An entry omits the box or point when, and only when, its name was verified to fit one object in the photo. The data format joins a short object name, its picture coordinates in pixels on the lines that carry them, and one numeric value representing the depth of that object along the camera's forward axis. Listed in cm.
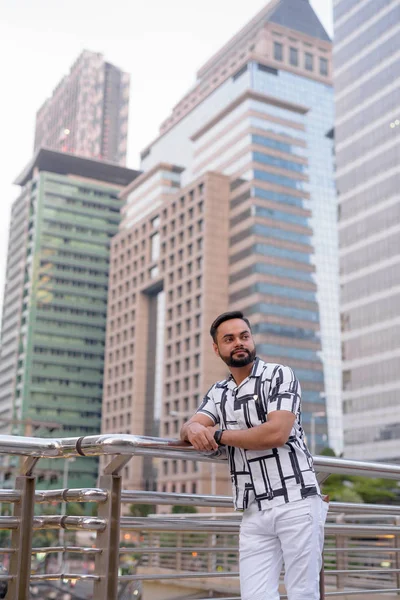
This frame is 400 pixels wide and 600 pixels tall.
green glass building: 14575
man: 351
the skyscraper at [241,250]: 10575
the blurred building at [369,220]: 8225
